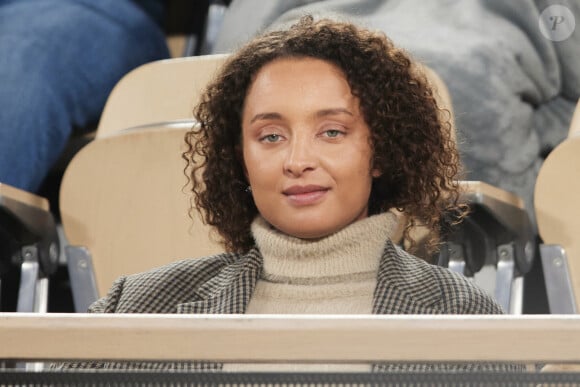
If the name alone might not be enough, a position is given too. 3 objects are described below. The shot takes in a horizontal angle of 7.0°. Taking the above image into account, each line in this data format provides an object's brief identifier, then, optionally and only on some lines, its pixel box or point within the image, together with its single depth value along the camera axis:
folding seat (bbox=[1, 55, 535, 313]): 5.14
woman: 4.63
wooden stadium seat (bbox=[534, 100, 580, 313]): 5.02
